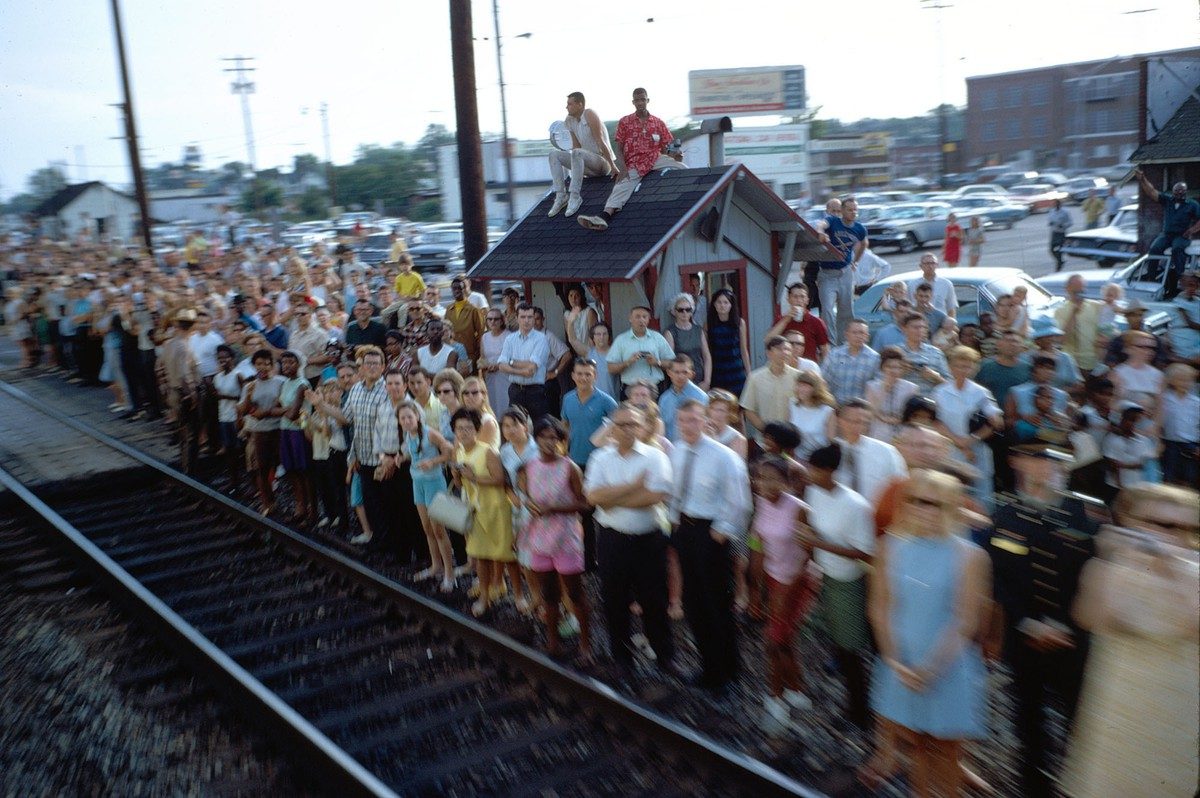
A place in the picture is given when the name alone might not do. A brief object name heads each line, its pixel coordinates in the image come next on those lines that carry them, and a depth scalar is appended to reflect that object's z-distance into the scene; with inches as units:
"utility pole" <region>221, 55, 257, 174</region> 2687.0
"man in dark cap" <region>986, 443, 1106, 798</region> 192.7
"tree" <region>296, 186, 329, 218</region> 3737.7
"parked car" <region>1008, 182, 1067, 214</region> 2059.5
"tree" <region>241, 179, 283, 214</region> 2583.7
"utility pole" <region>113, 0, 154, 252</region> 1080.2
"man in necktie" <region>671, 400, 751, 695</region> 252.2
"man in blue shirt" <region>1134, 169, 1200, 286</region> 597.0
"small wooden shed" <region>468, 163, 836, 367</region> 423.5
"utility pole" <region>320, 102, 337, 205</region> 3244.8
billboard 3034.0
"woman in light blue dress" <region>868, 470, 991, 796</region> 177.9
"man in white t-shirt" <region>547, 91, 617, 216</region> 458.3
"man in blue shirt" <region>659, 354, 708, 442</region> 320.2
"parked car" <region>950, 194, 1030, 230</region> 1787.6
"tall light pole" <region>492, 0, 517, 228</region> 1477.6
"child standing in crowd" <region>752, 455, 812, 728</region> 234.7
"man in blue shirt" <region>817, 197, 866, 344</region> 537.0
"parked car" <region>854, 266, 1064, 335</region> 529.7
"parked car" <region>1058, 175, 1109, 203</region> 2137.1
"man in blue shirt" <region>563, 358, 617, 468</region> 330.6
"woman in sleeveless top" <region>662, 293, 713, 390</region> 388.8
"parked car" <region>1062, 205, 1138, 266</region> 992.9
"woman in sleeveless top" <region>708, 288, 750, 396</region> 405.1
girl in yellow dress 302.5
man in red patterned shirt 454.3
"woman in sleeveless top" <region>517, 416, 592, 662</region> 278.1
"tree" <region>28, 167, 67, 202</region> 6555.1
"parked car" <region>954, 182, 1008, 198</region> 2058.9
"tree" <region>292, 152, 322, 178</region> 5442.9
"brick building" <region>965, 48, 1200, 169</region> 3198.8
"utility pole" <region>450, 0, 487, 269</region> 533.3
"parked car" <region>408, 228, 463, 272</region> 1599.4
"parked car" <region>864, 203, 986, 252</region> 1508.4
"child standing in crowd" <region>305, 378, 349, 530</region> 395.9
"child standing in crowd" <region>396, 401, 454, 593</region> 335.3
